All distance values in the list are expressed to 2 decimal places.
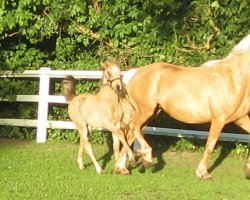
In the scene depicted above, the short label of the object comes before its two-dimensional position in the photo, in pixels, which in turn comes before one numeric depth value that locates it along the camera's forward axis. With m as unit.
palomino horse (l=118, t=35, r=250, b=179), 13.68
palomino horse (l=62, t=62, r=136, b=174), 13.87
